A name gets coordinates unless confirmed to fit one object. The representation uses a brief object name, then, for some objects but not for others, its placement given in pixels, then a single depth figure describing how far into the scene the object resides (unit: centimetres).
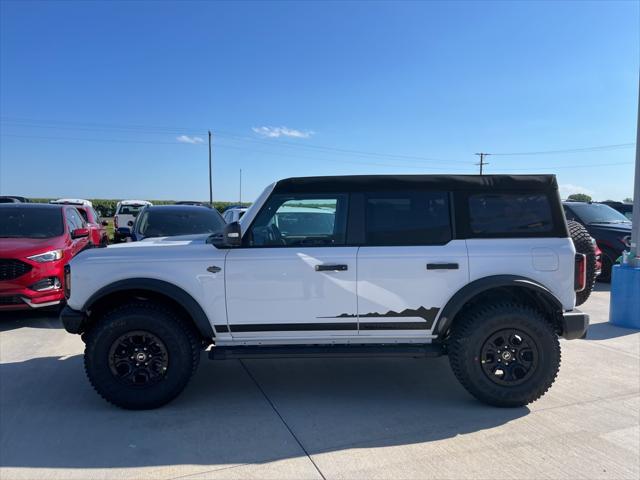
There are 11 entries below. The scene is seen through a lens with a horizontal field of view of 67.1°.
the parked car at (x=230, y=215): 1543
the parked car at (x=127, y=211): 1811
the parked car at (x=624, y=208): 1446
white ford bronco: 389
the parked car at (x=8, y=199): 1906
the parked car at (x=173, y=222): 793
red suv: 641
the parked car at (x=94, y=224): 994
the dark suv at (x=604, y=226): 980
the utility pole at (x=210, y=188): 4500
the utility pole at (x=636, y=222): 651
